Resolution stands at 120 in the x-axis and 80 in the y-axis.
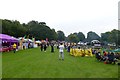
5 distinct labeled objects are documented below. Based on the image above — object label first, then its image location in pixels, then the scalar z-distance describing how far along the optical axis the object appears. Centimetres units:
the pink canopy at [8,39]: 1790
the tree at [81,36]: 8159
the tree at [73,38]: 6437
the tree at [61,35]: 7821
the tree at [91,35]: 7886
